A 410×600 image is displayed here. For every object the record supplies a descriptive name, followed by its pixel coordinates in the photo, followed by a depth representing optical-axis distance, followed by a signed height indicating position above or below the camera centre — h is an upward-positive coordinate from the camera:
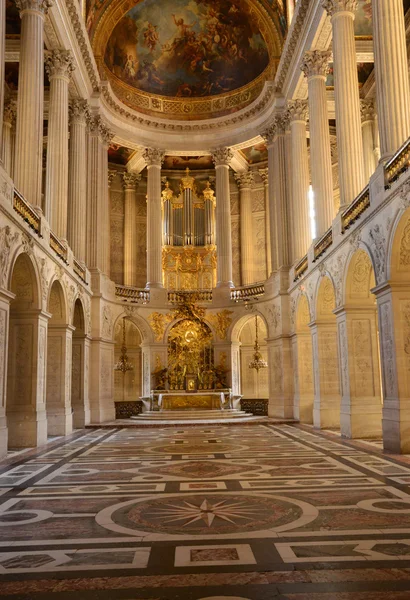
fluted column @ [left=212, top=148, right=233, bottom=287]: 29.67 +8.31
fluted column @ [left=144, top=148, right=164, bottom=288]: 29.50 +8.48
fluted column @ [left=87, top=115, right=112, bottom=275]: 25.53 +8.61
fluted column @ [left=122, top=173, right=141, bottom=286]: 33.12 +8.90
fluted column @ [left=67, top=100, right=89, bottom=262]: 23.25 +8.38
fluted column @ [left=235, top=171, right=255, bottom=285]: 32.62 +8.75
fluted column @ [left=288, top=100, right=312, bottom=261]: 24.09 +7.56
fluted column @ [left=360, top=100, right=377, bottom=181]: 25.66 +10.78
